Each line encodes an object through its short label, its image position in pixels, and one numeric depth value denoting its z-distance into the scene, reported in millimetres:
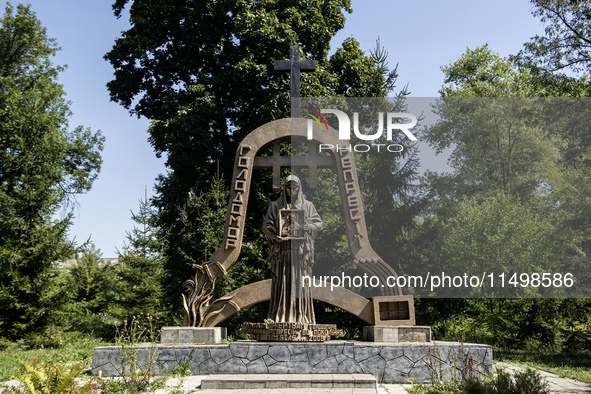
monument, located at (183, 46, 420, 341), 9414
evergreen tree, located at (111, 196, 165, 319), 13875
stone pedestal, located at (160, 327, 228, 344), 9250
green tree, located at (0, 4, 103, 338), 13719
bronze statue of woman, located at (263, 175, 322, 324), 8867
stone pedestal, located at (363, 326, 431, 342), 8953
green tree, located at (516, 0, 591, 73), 14555
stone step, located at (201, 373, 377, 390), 6945
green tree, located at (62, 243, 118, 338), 15172
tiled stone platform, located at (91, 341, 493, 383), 8164
